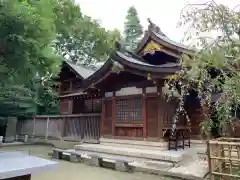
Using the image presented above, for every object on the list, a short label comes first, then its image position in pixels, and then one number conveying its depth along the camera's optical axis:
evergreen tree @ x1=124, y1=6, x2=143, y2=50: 30.74
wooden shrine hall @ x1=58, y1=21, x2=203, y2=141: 6.98
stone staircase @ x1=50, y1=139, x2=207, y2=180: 5.19
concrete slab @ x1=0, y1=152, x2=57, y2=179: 1.57
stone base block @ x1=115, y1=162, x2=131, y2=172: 5.54
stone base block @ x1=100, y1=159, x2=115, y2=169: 5.81
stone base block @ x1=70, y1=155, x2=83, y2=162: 6.64
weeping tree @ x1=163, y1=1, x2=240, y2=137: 3.53
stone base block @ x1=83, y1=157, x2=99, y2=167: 6.15
